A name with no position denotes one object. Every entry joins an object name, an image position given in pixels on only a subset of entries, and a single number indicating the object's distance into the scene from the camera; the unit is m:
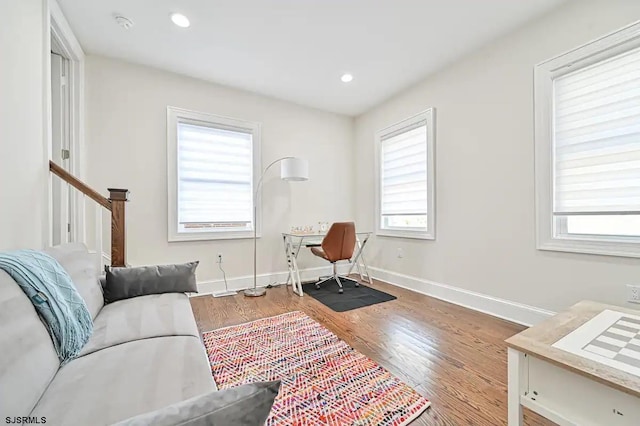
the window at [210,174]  3.12
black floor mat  2.87
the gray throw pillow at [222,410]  0.36
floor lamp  3.42
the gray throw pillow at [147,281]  1.79
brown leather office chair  3.32
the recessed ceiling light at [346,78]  3.18
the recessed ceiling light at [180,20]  2.23
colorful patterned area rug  1.27
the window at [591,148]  1.84
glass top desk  3.41
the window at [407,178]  3.20
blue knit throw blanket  0.97
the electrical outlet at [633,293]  1.76
